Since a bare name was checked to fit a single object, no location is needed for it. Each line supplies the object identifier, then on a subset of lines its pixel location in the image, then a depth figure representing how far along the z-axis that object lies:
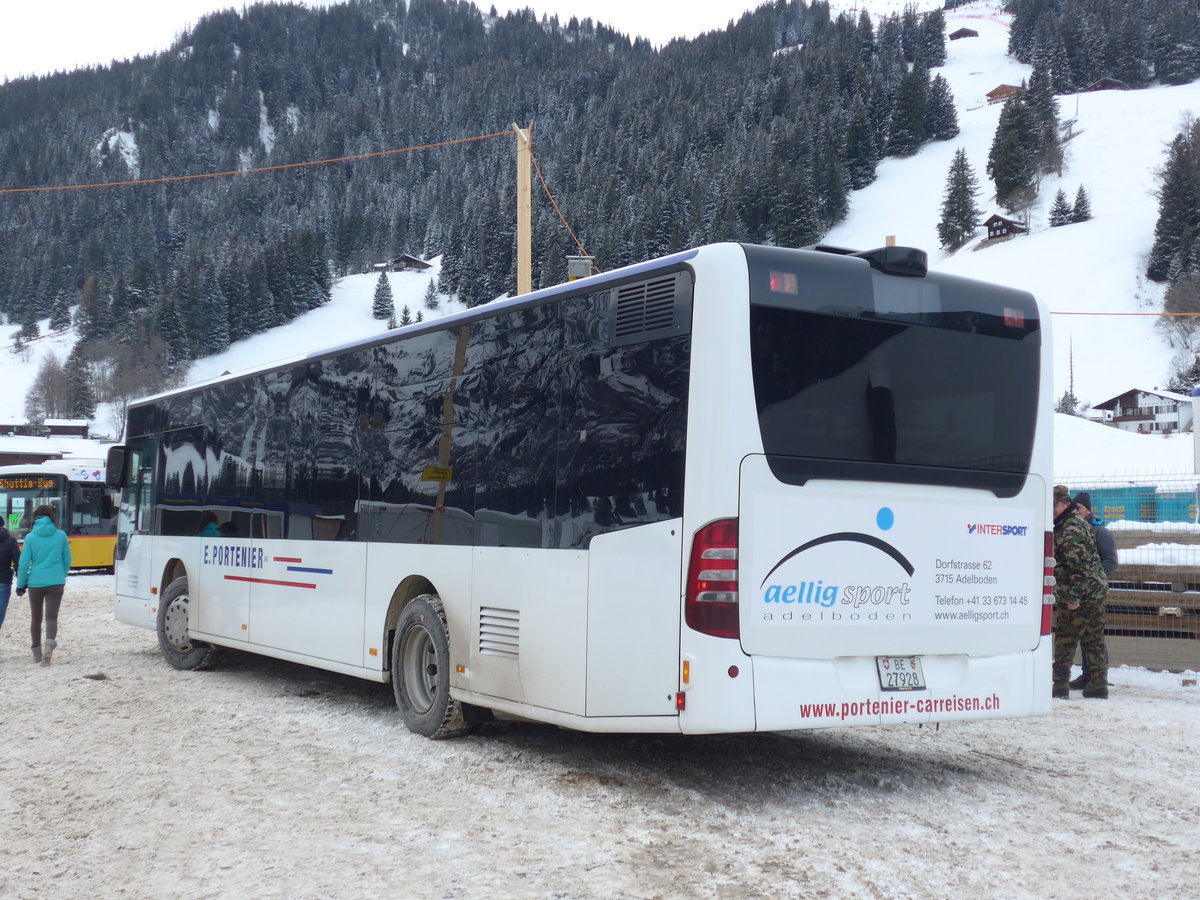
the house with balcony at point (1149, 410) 66.62
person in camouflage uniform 9.80
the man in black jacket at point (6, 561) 13.33
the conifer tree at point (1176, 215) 87.66
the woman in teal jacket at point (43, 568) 12.61
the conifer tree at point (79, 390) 112.94
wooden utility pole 15.97
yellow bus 31.67
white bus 5.90
